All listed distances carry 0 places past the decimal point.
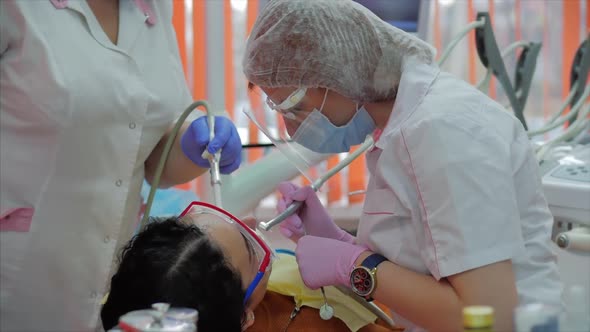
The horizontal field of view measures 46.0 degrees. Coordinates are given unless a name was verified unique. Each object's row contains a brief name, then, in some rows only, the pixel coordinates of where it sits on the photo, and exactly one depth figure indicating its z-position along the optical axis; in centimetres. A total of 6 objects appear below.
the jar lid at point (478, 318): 81
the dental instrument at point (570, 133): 214
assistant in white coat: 155
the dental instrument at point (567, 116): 226
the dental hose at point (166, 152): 178
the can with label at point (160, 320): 85
